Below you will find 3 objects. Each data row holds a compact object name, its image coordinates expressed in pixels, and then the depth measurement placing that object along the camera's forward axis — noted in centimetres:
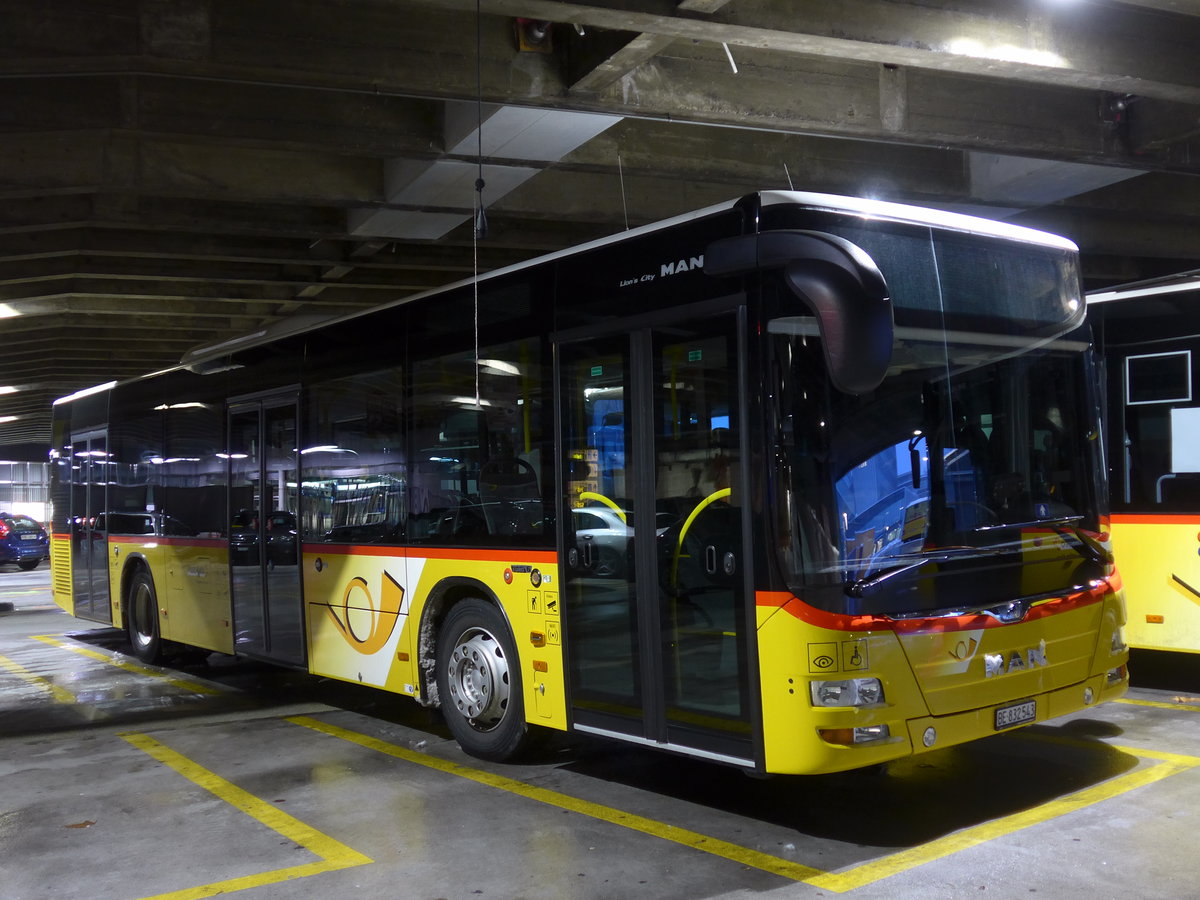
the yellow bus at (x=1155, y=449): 861
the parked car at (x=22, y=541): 3109
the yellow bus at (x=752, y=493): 536
